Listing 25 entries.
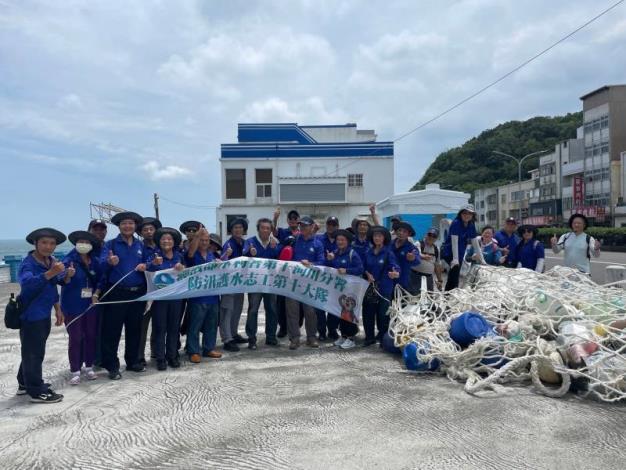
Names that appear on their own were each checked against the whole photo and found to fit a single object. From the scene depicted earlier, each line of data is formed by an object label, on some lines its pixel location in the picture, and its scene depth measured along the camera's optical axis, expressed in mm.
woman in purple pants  5559
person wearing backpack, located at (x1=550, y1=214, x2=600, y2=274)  7590
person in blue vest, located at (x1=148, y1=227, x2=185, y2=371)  6145
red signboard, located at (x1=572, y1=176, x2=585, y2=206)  52344
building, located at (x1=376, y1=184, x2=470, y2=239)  16906
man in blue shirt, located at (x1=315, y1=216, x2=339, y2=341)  7574
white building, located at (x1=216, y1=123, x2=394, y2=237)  36062
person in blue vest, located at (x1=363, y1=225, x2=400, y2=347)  7055
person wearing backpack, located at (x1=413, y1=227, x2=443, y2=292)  7816
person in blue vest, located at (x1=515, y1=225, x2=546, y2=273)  8234
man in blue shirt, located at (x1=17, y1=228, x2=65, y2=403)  4852
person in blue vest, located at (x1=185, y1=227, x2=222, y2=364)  6535
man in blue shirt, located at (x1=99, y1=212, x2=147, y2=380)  5844
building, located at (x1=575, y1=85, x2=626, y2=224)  48969
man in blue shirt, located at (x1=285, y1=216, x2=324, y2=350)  7172
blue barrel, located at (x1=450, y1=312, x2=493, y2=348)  5688
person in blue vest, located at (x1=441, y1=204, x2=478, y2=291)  8148
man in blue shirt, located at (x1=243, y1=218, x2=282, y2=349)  7188
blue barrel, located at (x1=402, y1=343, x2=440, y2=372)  5730
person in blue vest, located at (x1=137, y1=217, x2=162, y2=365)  6258
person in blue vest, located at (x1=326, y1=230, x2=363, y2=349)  7125
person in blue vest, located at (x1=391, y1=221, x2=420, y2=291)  7133
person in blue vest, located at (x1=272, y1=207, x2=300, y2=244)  8188
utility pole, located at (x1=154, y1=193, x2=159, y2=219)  34719
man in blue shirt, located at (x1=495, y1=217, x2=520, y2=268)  8609
